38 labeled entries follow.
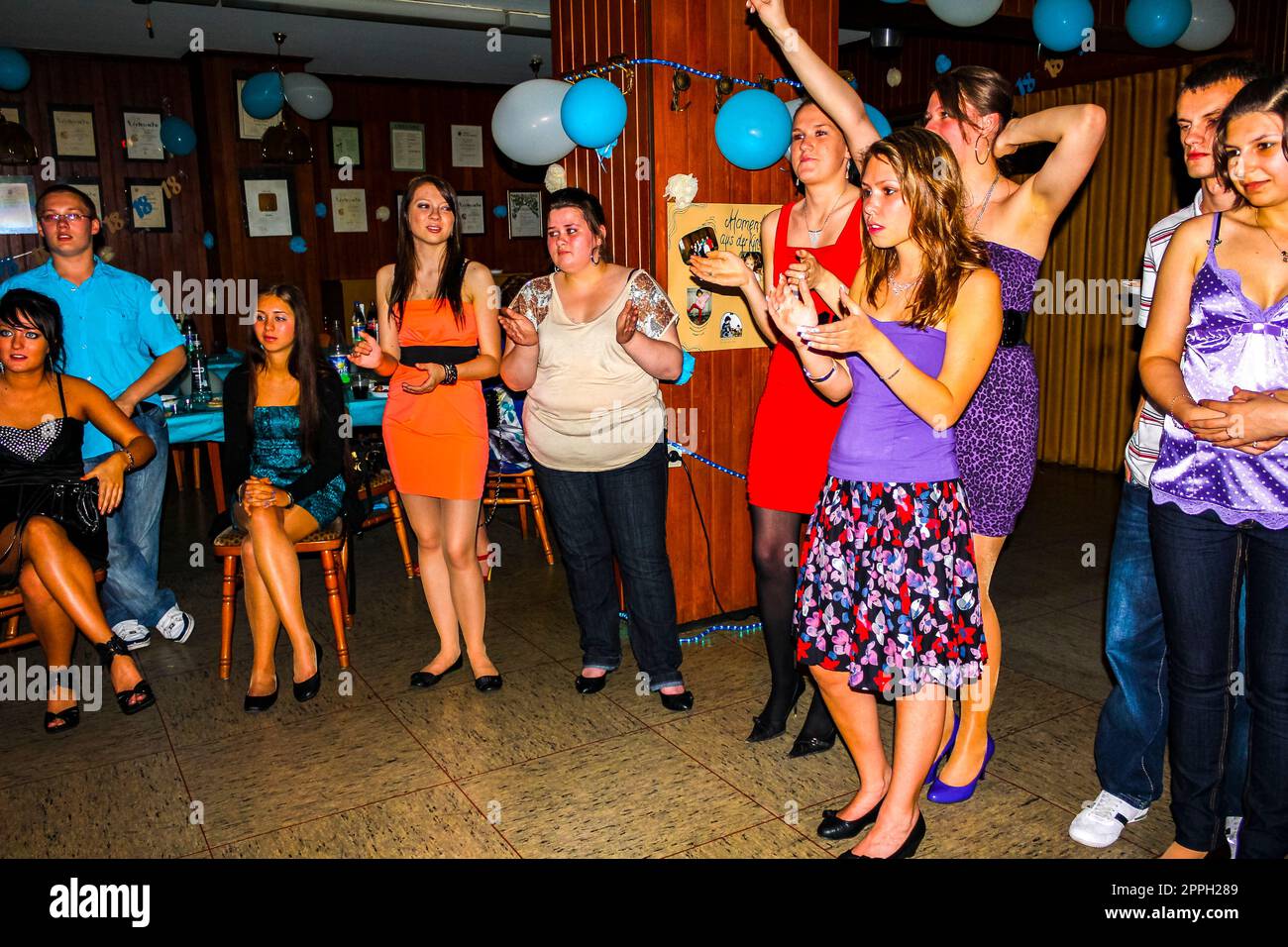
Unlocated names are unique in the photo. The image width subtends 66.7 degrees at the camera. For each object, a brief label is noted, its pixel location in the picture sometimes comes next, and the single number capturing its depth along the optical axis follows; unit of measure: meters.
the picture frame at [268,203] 8.27
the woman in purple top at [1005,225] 2.33
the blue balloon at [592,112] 3.28
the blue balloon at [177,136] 7.58
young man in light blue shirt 3.52
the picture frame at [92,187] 8.09
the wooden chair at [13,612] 3.21
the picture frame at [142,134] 8.14
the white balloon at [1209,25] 4.68
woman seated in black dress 3.20
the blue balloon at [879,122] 3.36
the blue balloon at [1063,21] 4.30
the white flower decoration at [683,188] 3.58
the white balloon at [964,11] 4.44
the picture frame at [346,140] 9.05
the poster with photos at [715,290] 3.73
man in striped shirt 2.16
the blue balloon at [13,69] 6.57
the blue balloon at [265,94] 7.21
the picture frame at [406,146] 9.35
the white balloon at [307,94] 7.30
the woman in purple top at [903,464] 2.04
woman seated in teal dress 3.38
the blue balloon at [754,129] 3.34
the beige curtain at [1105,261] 6.18
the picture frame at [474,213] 9.83
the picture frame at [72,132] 7.91
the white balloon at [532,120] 3.56
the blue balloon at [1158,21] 4.36
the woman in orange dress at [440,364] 3.30
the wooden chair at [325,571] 3.56
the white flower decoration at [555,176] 3.89
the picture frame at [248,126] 8.02
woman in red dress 2.67
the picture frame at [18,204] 7.83
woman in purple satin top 1.86
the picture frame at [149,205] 8.25
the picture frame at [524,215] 10.15
